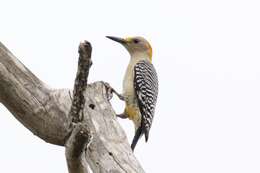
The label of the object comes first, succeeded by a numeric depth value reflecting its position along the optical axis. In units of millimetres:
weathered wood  14656
